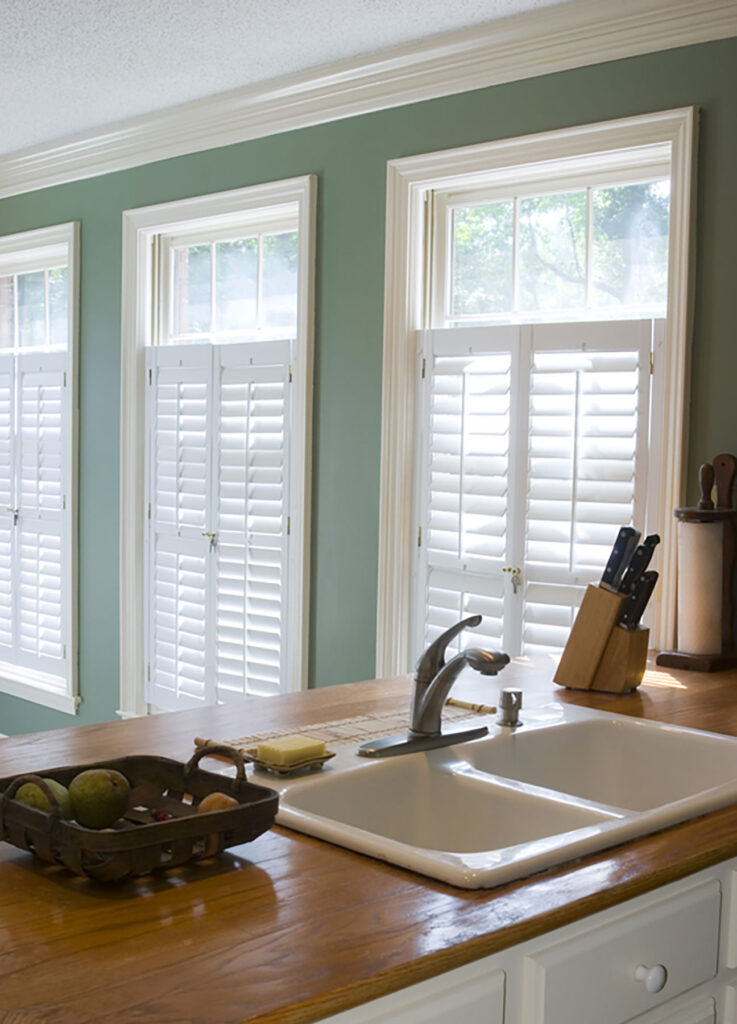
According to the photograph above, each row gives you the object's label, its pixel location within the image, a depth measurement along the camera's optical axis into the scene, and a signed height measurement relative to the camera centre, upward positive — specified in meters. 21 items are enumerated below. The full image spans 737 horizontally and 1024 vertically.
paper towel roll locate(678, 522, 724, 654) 2.71 -0.27
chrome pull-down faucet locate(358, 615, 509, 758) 1.81 -0.39
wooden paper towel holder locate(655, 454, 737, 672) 2.70 -0.26
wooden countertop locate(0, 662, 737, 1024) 0.99 -0.47
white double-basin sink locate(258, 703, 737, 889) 1.37 -0.49
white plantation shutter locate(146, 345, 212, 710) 4.37 -0.25
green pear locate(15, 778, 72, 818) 1.26 -0.39
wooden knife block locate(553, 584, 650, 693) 2.39 -0.40
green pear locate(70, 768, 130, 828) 1.29 -0.39
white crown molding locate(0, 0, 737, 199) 3.02 +1.25
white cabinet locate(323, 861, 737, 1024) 1.13 -0.57
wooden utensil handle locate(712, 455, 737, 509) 2.84 -0.01
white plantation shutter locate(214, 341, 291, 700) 4.09 -0.21
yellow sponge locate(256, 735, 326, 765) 1.63 -0.42
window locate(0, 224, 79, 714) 5.01 -0.04
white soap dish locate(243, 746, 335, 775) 1.63 -0.44
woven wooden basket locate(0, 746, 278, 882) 1.20 -0.41
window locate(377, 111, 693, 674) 3.12 +0.28
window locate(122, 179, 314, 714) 4.04 +0.06
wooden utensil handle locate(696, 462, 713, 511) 2.77 -0.03
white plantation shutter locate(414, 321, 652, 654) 3.19 -0.01
